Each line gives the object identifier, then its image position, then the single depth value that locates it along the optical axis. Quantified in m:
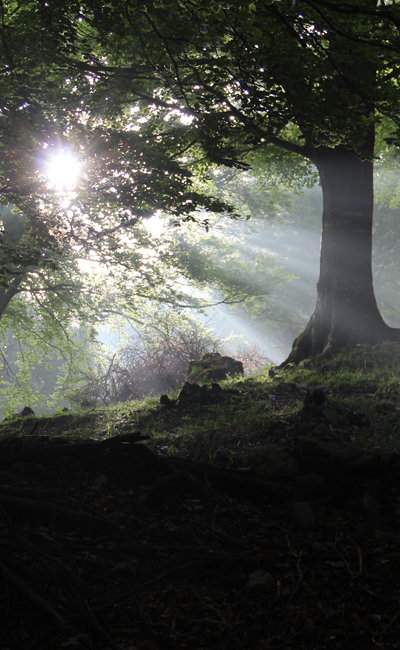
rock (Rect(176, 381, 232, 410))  8.11
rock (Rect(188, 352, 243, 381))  11.35
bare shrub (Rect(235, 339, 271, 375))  20.23
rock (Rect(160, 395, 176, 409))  8.15
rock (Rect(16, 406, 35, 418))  9.95
